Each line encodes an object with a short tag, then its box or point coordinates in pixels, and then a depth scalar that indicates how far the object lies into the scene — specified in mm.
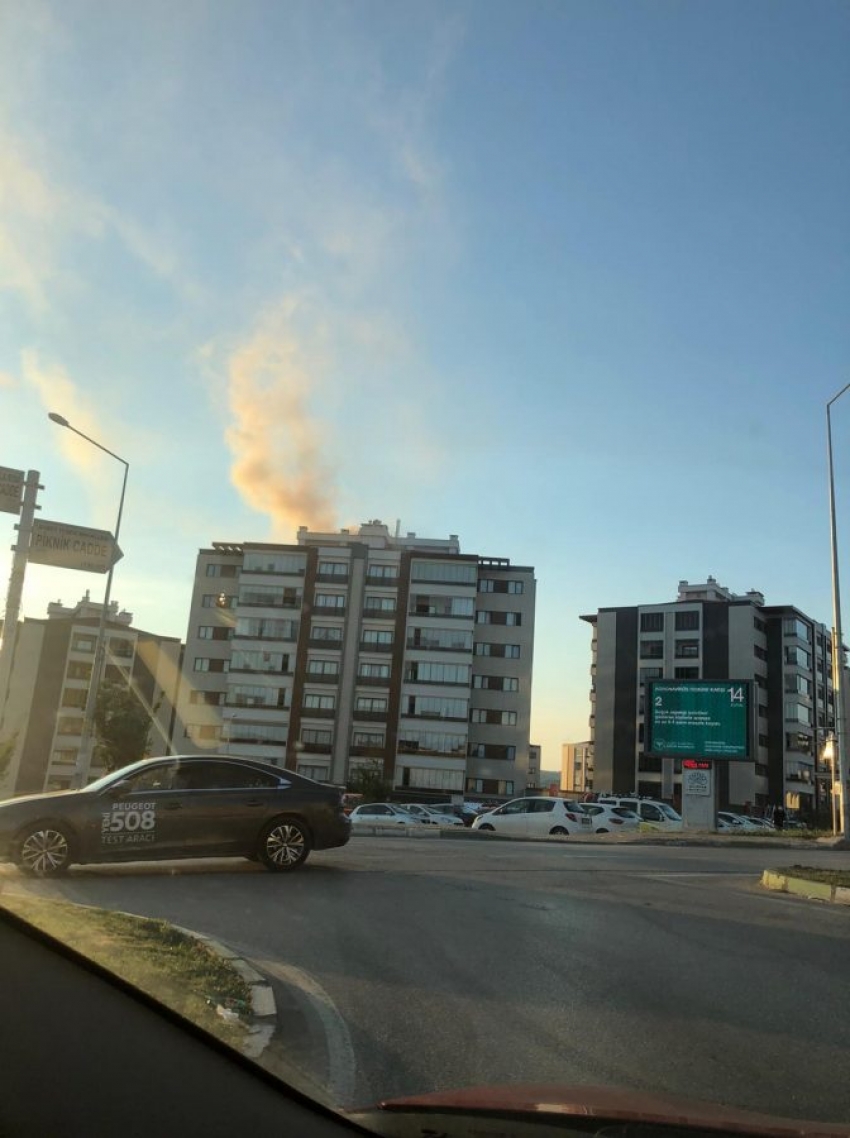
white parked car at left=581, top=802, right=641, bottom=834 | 30130
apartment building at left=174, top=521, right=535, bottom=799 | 71312
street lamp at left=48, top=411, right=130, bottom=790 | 27500
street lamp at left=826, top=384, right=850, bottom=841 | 26930
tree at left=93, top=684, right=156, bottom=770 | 49125
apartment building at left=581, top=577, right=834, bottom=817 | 83250
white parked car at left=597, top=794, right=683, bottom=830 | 34750
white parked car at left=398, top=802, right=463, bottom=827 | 39212
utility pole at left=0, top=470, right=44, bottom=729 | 17766
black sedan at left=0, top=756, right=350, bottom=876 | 9945
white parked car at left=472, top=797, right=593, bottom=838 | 28734
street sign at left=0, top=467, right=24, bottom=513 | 17703
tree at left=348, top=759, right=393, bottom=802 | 62844
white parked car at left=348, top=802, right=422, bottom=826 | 33906
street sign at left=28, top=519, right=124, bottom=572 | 18500
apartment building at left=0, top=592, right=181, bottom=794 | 82562
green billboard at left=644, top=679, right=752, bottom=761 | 32219
